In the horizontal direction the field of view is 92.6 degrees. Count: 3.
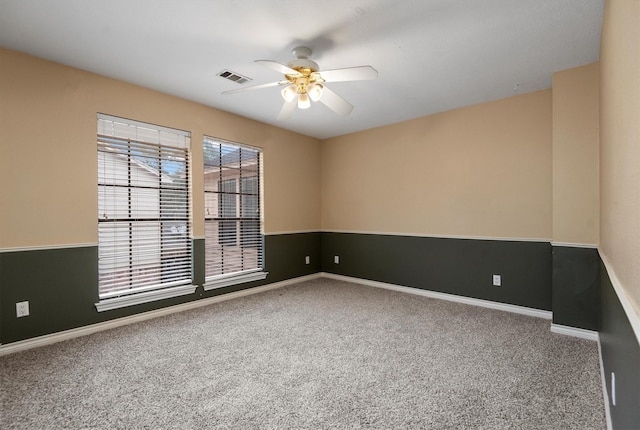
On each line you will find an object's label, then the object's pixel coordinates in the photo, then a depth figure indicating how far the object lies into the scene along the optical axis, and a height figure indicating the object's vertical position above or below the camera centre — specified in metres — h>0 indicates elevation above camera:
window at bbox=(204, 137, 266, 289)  4.09 +0.02
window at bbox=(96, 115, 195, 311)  3.19 +0.04
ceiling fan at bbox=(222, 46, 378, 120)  2.25 +1.06
